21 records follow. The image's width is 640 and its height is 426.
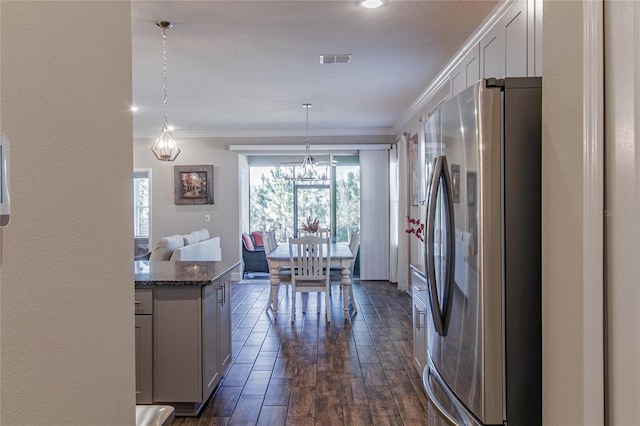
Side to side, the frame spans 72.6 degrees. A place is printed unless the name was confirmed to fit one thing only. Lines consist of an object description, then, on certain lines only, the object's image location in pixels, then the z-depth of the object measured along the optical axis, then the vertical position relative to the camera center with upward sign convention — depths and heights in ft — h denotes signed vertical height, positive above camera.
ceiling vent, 12.14 +4.37
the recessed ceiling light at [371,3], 8.91 +4.32
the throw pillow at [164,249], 15.56 -1.33
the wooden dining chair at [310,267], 15.83 -2.02
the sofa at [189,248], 15.70 -1.44
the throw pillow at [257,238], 27.50 -1.62
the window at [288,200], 26.99 +0.79
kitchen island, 8.63 -2.54
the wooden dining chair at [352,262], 17.59 -2.54
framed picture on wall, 24.44 +1.61
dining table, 16.58 -2.10
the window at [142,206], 25.45 +0.40
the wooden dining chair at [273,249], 16.81 -1.63
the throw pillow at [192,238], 18.85 -1.18
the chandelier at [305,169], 19.93 +2.05
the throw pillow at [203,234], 21.55 -1.10
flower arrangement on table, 20.99 -0.71
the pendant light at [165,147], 12.34 +1.89
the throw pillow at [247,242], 26.35 -1.80
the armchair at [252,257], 26.40 -2.71
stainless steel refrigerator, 4.67 -0.42
